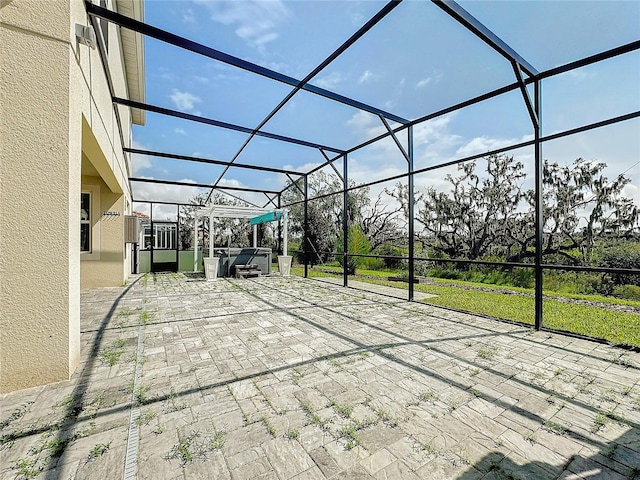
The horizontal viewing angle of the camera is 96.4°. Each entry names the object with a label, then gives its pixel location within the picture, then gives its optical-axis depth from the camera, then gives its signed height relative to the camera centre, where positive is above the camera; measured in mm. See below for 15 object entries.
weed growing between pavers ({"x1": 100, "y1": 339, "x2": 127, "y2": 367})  2838 -1198
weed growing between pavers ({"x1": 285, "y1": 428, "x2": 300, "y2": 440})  1744 -1202
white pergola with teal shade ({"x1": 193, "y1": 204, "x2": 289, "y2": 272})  9406 +954
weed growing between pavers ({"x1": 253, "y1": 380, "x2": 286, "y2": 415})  2017 -1217
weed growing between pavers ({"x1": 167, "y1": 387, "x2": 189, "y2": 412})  2049 -1208
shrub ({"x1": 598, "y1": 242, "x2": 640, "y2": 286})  7828 -521
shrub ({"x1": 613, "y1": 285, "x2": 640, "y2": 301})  7255 -1325
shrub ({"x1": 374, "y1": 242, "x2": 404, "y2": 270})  13625 -601
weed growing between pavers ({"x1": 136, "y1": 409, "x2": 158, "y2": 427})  1888 -1205
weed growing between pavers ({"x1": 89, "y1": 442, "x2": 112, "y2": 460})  1585 -1194
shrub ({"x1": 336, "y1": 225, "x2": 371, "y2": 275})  12188 -260
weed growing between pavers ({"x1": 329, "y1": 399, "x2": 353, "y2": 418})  1981 -1207
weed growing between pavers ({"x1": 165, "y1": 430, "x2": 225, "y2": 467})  1567 -1194
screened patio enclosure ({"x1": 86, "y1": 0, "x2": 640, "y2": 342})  3482 +2522
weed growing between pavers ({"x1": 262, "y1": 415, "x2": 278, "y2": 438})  1776 -1207
